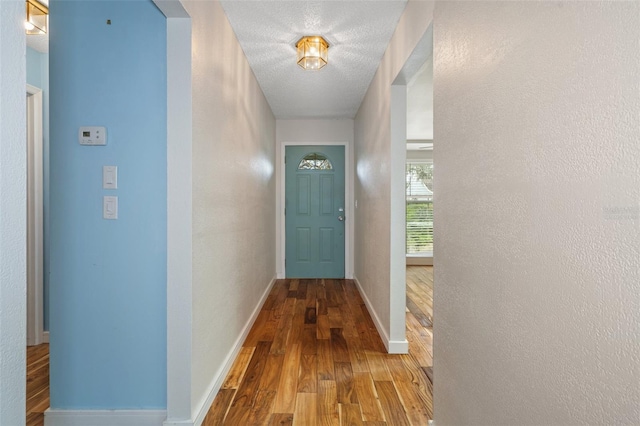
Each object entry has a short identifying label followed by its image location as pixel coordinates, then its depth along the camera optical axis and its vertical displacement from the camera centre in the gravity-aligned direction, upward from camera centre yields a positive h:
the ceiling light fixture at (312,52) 2.47 +1.21
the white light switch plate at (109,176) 1.64 +0.17
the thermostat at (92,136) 1.63 +0.36
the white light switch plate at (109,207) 1.64 +0.02
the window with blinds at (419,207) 6.48 +0.08
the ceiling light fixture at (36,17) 2.17 +1.31
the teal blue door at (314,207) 4.95 +0.06
